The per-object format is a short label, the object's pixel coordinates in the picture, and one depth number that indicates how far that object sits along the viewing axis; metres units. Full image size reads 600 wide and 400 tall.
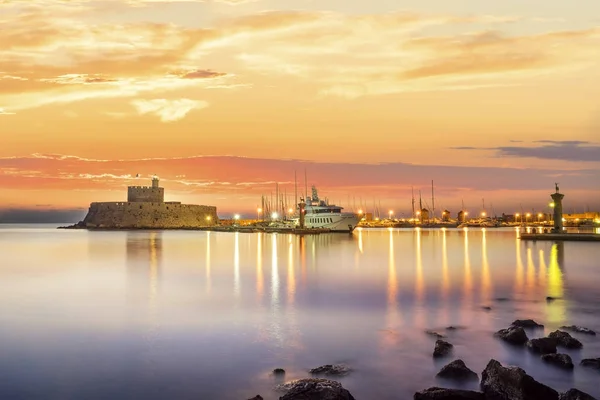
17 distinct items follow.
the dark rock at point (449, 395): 8.09
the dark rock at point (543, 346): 11.05
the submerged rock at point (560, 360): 10.16
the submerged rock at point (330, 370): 10.41
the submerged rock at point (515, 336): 12.18
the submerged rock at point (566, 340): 11.58
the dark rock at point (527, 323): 14.05
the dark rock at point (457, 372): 9.69
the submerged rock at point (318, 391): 7.93
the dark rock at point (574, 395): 7.78
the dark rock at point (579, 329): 13.33
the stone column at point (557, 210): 50.66
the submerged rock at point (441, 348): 11.47
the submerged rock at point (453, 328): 14.40
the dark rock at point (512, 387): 8.12
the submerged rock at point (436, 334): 13.47
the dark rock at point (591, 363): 10.14
